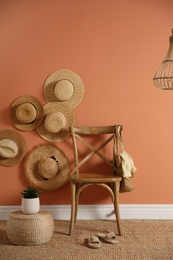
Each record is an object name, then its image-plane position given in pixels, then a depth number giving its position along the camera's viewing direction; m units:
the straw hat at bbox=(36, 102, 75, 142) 3.92
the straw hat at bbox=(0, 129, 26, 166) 3.95
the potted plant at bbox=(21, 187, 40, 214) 3.19
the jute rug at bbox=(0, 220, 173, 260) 2.91
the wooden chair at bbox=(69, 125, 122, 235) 3.41
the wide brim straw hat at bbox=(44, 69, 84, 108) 3.94
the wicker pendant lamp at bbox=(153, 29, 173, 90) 3.89
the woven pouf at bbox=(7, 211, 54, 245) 3.10
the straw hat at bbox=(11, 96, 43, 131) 3.92
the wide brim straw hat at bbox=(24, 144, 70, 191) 3.94
